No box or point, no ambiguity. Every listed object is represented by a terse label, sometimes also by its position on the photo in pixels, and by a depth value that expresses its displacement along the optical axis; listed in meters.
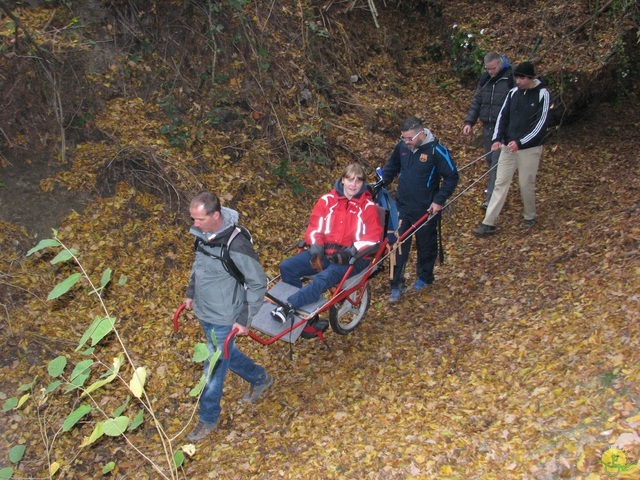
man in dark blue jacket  6.07
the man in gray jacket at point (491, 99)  7.74
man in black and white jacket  6.99
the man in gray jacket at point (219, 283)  4.51
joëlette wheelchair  5.29
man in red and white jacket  5.48
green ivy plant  2.42
